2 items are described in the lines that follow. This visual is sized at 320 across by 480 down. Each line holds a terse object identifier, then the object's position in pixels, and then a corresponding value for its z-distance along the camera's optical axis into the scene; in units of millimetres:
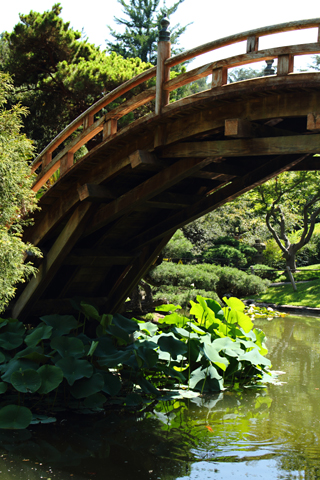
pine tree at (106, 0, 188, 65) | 20356
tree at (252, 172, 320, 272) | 15422
